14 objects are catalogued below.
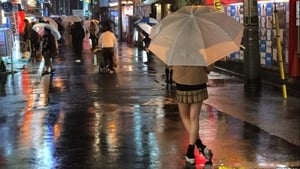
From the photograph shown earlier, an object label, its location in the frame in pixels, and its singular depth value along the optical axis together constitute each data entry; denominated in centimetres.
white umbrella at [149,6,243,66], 712
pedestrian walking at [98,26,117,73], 2104
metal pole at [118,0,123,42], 4975
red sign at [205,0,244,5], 2095
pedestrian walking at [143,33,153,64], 2362
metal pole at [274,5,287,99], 1288
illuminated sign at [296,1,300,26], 1513
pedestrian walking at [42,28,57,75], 2084
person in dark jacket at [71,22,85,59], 3484
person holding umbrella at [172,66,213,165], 744
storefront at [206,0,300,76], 1596
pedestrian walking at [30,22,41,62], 2983
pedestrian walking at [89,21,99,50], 3328
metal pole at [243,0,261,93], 1432
